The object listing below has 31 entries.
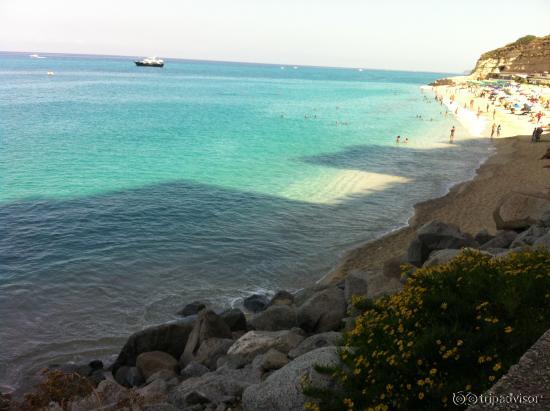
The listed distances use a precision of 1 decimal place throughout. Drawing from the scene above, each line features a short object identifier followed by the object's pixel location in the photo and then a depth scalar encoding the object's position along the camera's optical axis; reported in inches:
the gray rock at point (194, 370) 459.2
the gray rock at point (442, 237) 602.2
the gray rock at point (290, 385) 295.7
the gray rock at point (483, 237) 669.9
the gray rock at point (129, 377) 484.4
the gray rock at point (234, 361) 429.4
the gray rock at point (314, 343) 397.4
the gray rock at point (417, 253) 608.0
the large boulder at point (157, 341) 523.5
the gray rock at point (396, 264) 562.9
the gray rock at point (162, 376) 460.5
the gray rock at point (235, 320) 565.3
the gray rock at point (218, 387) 352.2
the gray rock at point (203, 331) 507.8
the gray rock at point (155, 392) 348.3
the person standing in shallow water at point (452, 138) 2124.8
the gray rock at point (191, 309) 642.8
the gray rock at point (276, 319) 515.0
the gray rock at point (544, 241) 477.6
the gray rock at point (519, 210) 684.7
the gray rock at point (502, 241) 605.6
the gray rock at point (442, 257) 492.4
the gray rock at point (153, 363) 489.1
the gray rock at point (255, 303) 661.2
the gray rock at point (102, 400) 318.7
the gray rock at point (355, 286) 551.8
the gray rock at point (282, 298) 644.1
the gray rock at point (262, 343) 435.8
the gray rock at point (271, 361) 385.4
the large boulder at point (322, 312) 488.1
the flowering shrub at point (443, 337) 248.5
